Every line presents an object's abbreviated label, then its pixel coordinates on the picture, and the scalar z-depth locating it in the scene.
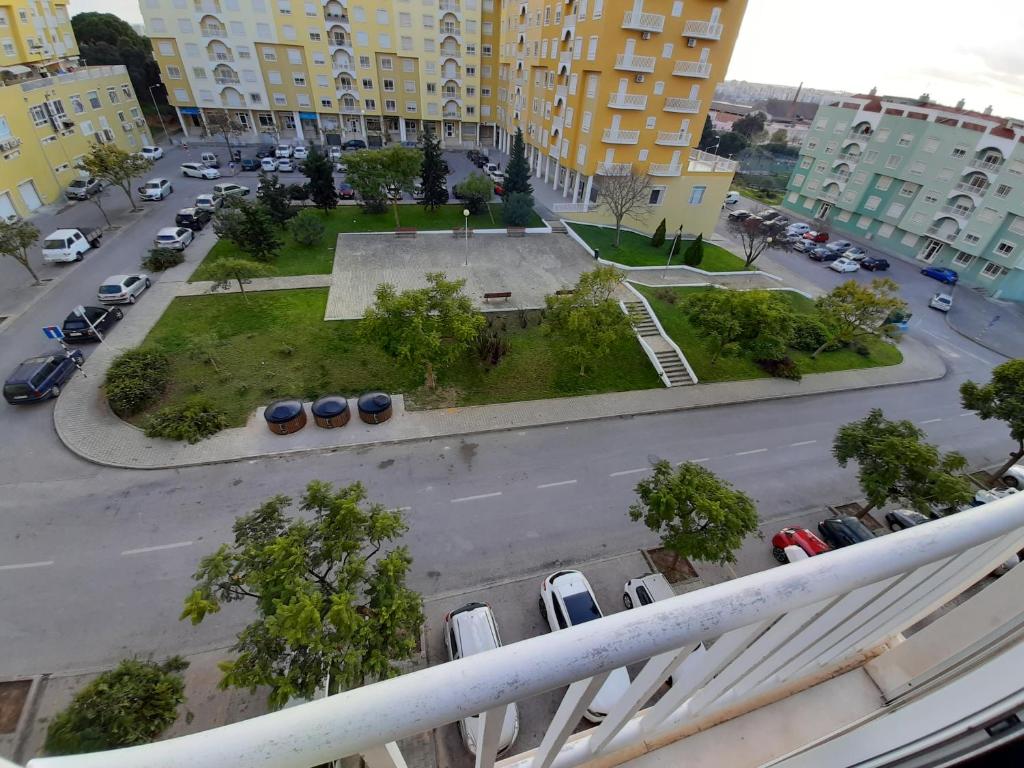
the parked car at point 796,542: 11.80
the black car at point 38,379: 14.23
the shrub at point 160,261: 22.12
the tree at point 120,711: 6.99
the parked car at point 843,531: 12.31
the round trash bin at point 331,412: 14.38
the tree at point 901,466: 10.44
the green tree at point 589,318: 15.82
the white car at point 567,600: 9.63
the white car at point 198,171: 35.72
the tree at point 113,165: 25.92
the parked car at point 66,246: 21.88
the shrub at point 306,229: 25.16
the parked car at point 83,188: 29.01
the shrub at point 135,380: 14.45
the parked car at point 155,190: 30.56
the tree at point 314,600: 6.40
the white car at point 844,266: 32.91
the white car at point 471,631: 8.87
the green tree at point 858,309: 18.86
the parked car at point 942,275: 33.75
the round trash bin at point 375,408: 14.77
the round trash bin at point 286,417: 14.06
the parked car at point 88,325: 16.95
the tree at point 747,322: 16.31
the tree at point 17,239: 18.72
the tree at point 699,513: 9.59
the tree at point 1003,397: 13.13
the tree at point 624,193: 28.75
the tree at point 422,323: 14.08
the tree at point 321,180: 27.41
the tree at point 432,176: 29.17
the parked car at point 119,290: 19.14
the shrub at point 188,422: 13.80
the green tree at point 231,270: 18.06
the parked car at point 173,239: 23.39
